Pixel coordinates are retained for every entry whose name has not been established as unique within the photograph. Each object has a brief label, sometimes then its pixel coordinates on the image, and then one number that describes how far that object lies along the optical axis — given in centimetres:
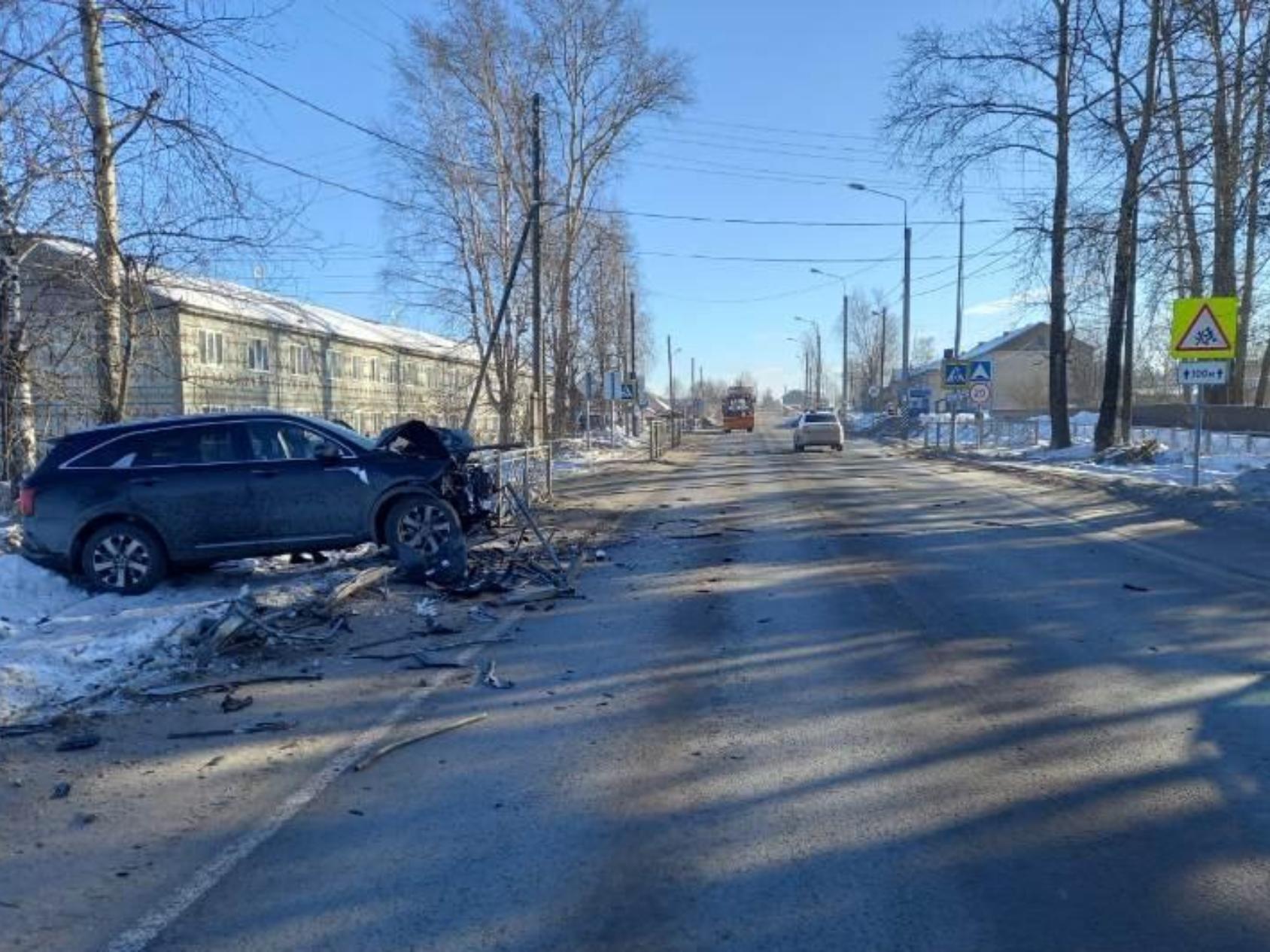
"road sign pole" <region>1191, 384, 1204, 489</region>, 1744
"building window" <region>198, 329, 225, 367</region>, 3562
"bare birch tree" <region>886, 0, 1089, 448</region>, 2569
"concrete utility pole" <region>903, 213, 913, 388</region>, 4806
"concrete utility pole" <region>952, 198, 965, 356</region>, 4549
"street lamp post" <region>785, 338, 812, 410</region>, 13550
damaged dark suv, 1020
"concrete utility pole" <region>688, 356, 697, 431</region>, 11510
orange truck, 8556
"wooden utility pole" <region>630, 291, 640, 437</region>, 6281
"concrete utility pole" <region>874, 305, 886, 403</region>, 9041
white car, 4394
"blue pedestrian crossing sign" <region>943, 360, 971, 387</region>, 3509
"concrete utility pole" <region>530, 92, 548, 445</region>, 2684
